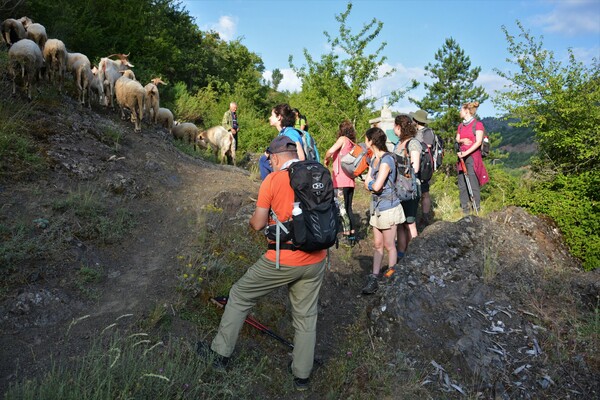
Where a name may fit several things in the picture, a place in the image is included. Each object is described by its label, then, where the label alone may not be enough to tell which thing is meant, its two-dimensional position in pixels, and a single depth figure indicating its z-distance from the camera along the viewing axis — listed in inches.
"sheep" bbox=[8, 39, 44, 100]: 292.5
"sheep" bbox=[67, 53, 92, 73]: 362.3
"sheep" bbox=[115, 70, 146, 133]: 376.2
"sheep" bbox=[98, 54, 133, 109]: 390.6
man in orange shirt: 140.1
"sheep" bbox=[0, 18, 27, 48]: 348.5
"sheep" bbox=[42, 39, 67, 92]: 337.7
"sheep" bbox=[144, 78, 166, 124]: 402.6
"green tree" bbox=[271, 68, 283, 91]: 2733.8
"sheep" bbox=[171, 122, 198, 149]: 553.0
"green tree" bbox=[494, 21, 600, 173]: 299.1
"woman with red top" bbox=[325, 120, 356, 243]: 269.6
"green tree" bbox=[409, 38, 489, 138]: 1321.4
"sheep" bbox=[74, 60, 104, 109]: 356.8
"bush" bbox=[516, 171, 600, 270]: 260.8
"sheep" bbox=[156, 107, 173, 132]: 497.7
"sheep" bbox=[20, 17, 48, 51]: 353.7
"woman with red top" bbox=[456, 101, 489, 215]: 280.1
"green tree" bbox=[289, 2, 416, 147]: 543.5
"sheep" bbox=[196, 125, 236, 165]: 556.1
